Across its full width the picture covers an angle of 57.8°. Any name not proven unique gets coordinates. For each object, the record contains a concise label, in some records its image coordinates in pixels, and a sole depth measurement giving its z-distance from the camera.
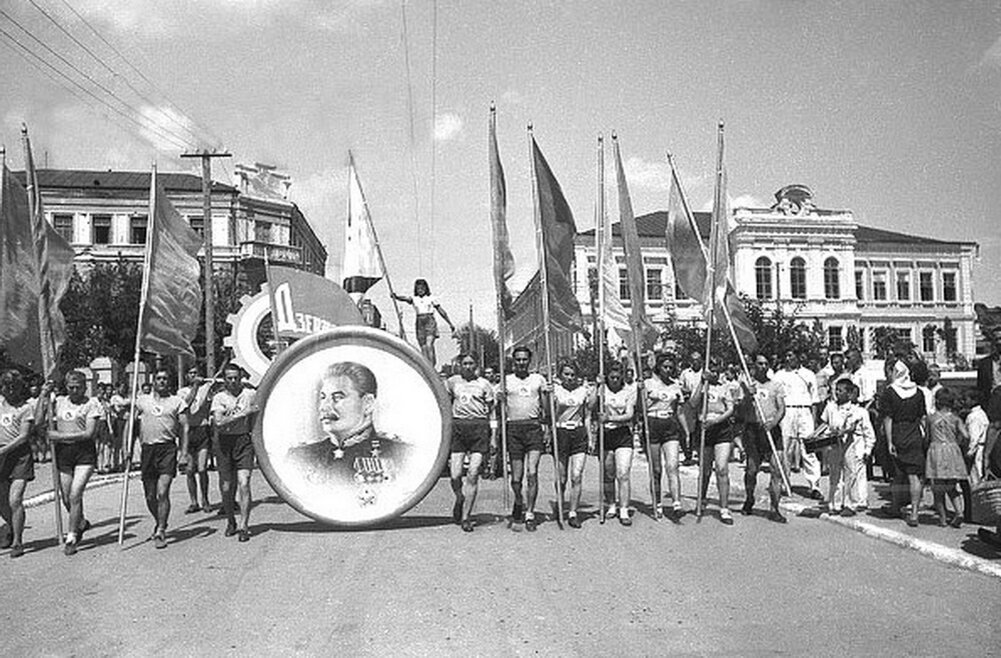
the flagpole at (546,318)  10.31
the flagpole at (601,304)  10.49
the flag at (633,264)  11.79
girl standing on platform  13.62
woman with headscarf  10.23
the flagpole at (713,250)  11.48
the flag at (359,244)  12.14
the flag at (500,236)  11.09
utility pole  27.28
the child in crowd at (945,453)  9.95
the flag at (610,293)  12.15
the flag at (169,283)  10.51
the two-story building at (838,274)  70.75
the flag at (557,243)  11.17
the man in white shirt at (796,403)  13.35
